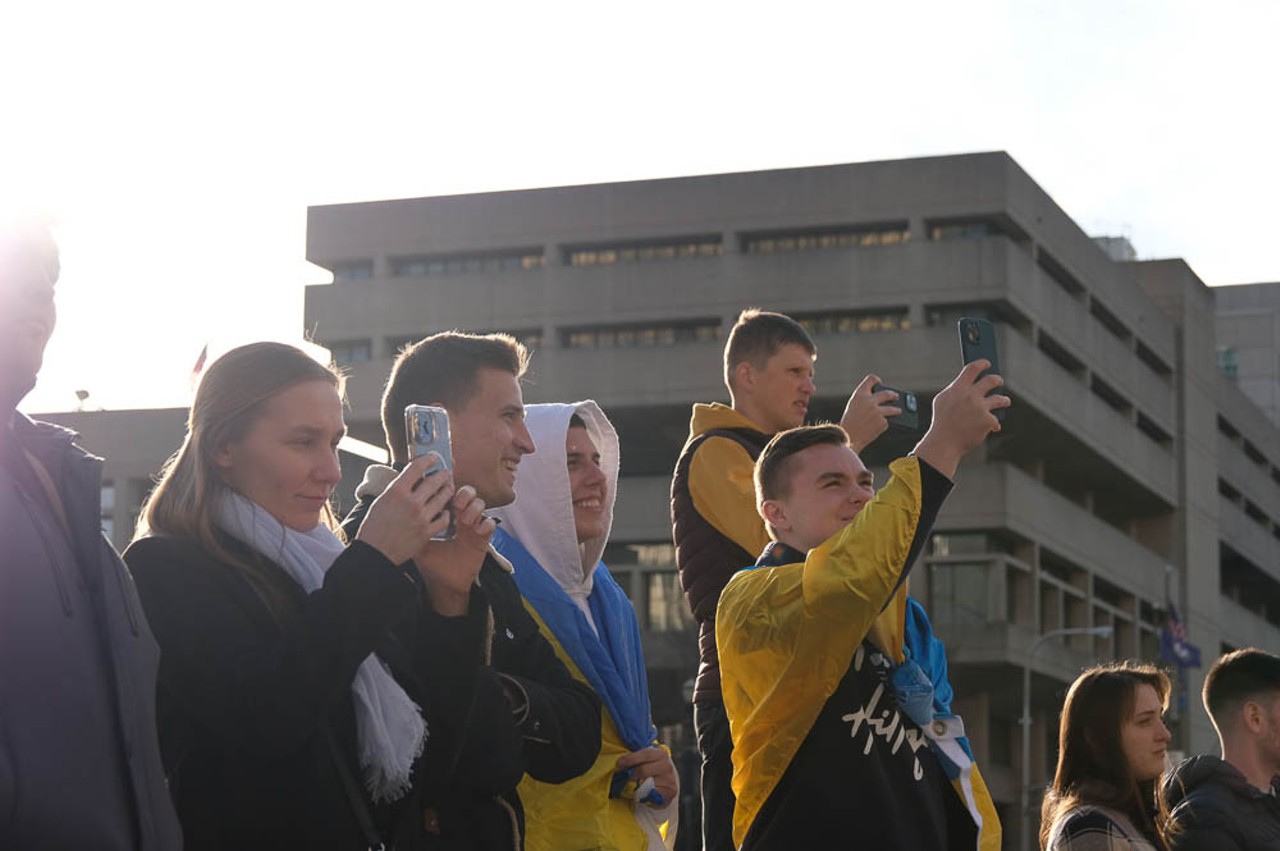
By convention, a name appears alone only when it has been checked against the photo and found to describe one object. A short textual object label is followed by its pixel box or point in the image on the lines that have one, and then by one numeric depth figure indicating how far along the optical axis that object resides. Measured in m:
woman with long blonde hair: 4.00
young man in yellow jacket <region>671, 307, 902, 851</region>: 6.30
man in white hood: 5.44
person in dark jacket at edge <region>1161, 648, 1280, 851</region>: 6.88
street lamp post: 60.26
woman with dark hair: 6.55
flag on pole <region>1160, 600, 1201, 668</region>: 57.38
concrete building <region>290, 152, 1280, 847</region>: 64.00
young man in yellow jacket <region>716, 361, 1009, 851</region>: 5.11
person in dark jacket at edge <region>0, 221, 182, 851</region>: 3.31
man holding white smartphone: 4.55
